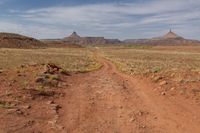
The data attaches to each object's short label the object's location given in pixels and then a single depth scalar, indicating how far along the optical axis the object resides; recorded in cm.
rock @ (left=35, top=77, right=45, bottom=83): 761
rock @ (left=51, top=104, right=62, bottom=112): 530
